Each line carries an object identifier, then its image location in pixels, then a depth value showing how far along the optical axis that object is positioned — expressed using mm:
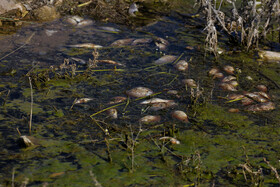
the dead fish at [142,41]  5469
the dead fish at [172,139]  3096
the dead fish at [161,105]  3746
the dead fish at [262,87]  4288
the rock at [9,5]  5943
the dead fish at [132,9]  6633
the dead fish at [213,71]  4644
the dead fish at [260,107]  3781
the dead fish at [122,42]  5384
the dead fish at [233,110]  3752
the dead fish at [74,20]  6094
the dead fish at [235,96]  4025
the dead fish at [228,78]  4464
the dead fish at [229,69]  4738
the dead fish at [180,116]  3500
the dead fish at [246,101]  3936
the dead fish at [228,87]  4234
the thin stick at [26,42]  4730
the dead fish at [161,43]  5387
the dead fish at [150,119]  3449
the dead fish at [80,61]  4763
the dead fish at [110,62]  4785
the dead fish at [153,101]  3832
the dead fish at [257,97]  3978
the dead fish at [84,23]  6082
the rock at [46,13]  6133
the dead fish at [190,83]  4266
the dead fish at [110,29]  5942
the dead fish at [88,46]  5235
